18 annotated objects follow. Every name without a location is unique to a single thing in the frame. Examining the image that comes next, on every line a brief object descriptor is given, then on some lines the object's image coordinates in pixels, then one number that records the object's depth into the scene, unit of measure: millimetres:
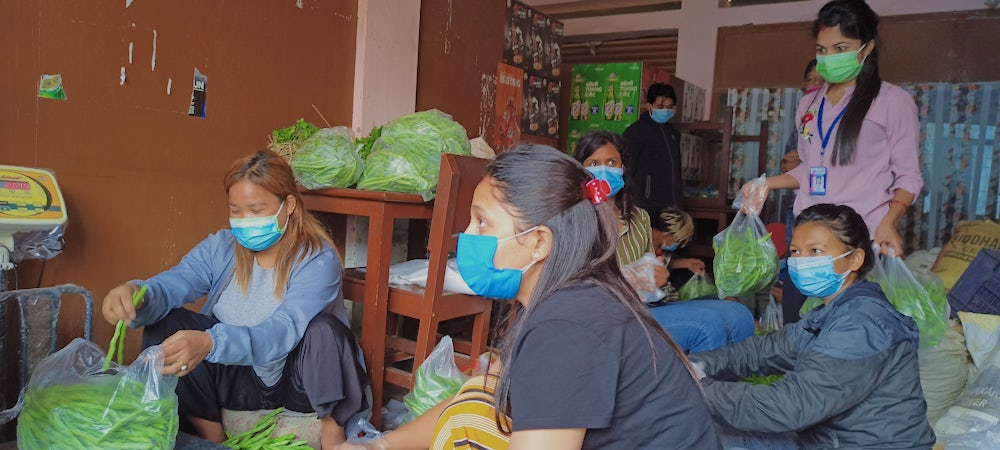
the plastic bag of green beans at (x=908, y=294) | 2297
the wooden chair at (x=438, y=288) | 2400
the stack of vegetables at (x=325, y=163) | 2713
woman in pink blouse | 2486
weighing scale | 1918
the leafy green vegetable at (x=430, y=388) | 2260
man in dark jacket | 4809
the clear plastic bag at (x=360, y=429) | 2342
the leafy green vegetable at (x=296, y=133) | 2984
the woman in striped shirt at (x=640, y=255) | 2533
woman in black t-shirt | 1073
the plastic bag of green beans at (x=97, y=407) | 1684
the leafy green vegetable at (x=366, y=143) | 3033
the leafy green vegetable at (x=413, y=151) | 2766
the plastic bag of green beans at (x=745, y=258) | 2662
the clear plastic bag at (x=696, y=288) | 3779
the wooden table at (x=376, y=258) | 2555
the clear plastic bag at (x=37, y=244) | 2037
